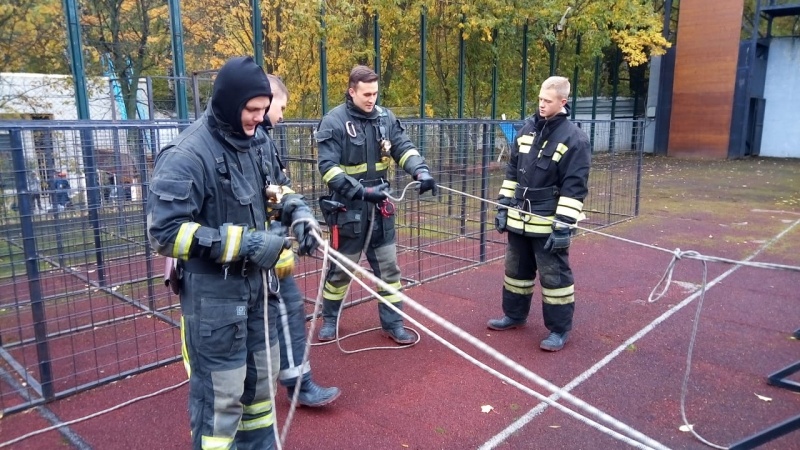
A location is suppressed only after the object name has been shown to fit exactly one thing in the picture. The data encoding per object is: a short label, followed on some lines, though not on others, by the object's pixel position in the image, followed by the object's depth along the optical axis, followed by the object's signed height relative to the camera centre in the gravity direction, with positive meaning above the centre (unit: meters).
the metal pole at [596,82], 19.53 +0.75
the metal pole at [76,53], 6.76 +0.62
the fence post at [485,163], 6.87 -0.67
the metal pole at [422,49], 11.78 +1.12
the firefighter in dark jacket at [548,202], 4.39 -0.74
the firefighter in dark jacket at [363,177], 4.23 -0.52
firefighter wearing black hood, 2.31 -0.53
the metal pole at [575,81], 18.20 +0.76
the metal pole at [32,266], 3.56 -0.99
